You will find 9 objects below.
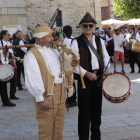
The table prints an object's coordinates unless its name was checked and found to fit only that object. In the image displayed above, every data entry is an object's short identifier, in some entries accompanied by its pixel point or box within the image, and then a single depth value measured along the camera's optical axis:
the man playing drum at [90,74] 4.81
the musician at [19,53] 11.40
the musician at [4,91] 8.78
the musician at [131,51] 14.27
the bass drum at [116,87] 4.81
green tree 37.00
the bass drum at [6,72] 8.41
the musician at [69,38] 8.27
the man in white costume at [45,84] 4.06
